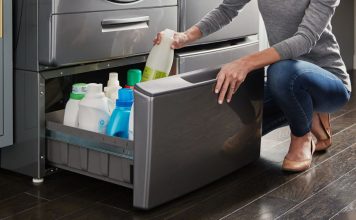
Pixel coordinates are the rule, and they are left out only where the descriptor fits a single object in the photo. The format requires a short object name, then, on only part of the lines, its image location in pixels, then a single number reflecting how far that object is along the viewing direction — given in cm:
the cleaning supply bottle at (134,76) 236
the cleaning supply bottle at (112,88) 225
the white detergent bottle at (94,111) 213
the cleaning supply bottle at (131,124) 203
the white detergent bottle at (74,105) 219
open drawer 191
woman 216
